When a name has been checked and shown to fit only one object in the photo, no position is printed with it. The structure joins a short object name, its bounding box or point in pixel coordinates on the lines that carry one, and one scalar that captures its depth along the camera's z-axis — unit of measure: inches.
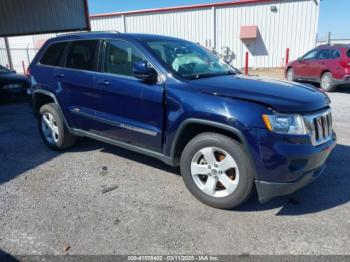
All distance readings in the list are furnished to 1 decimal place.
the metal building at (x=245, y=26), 733.3
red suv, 405.8
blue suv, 116.7
